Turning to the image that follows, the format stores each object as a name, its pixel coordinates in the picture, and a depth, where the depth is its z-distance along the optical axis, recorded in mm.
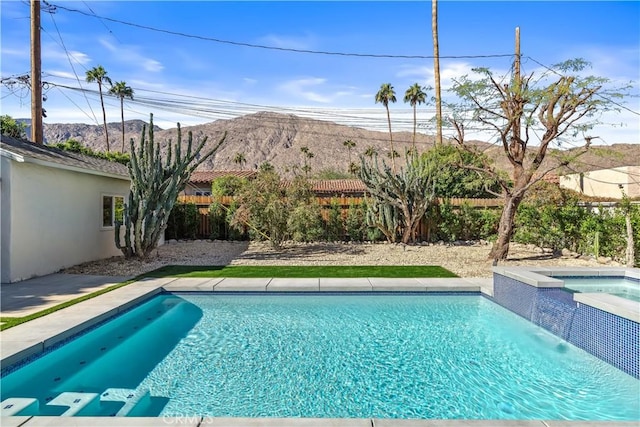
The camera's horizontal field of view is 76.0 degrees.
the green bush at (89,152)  26000
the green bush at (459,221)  16625
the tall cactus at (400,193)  15102
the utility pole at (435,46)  23000
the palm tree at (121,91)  40219
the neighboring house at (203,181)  37406
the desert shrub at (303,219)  13422
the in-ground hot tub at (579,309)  5066
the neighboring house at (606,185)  29438
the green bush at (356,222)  16953
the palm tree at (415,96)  38412
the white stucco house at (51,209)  8891
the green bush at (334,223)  17047
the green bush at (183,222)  17839
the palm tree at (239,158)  58009
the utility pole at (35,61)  12070
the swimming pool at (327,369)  4215
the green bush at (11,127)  23622
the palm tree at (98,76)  37125
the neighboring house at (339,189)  34328
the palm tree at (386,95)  40000
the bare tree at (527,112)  10305
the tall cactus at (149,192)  11430
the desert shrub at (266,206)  13906
